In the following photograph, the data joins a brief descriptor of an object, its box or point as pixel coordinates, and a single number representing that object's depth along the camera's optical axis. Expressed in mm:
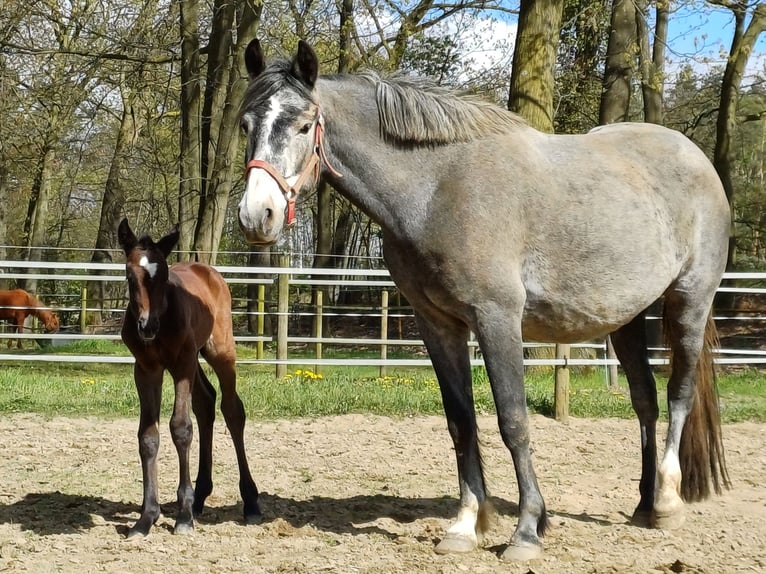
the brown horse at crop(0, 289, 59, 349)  17672
